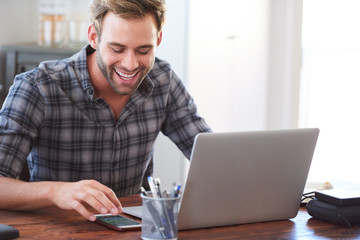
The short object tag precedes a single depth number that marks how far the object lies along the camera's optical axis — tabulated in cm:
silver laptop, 210
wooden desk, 209
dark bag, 228
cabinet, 539
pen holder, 203
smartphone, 214
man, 259
